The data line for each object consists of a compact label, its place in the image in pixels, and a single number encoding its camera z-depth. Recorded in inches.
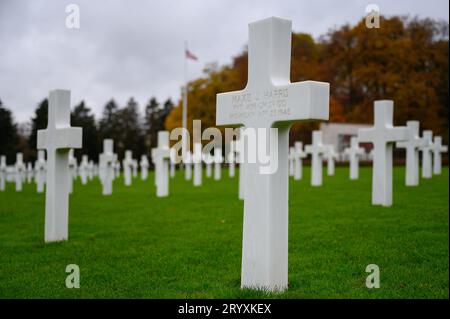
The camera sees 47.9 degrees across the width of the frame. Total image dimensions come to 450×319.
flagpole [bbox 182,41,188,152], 1373.4
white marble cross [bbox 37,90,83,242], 300.7
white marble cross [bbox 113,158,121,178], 1155.3
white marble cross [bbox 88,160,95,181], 1074.4
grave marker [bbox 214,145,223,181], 887.1
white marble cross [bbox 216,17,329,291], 181.3
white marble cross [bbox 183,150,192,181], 956.4
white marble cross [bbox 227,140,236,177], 892.2
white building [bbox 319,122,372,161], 1493.6
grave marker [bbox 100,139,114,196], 641.6
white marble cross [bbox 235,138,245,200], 482.7
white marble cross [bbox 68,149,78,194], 680.2
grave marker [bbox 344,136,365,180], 765.9
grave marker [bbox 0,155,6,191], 791.7
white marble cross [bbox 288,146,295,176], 858.6
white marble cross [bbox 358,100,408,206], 433.4
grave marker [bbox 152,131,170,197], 601.0
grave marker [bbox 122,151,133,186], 842.8
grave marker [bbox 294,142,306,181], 815.1
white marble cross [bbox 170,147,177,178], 628.4
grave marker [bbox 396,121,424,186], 628.7
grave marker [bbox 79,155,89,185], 924.0
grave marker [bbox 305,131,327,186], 668.7
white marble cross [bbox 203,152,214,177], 1066.1
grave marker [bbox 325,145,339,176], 836.4
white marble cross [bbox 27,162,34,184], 897.8
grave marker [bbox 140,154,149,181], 1020.0
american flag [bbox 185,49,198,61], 1246.9
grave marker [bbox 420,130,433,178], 749.9
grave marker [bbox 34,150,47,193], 698.2
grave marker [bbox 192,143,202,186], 739.4
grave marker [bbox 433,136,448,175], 811.4
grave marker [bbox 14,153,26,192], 771.4
